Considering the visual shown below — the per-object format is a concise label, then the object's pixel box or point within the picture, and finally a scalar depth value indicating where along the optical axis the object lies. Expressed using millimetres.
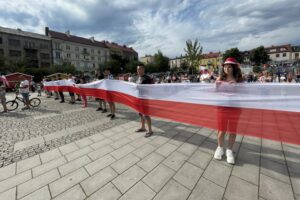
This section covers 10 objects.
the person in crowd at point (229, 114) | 2834
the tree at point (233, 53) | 66025
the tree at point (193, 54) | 37531
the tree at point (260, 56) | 67125
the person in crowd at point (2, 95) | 8327
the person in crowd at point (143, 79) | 4343
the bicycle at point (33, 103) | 9756
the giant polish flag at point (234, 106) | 2447
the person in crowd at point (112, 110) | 6443
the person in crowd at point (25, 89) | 8977
